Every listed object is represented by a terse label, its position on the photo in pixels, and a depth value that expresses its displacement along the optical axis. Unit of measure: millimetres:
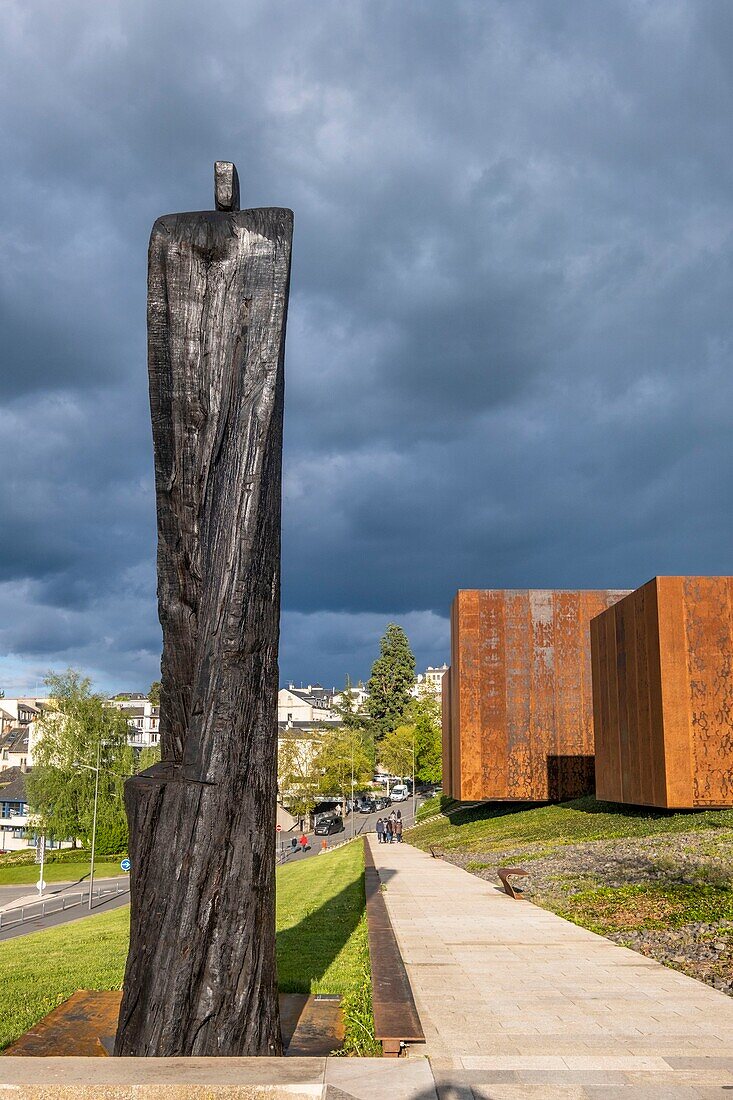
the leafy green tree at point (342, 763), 63219
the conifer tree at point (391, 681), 92500
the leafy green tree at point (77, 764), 49031
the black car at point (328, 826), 55972
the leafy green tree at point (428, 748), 72500
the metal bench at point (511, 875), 15211
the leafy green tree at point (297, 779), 57562
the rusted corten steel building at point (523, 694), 30469
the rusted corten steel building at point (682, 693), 19266
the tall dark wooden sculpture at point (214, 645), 4516
